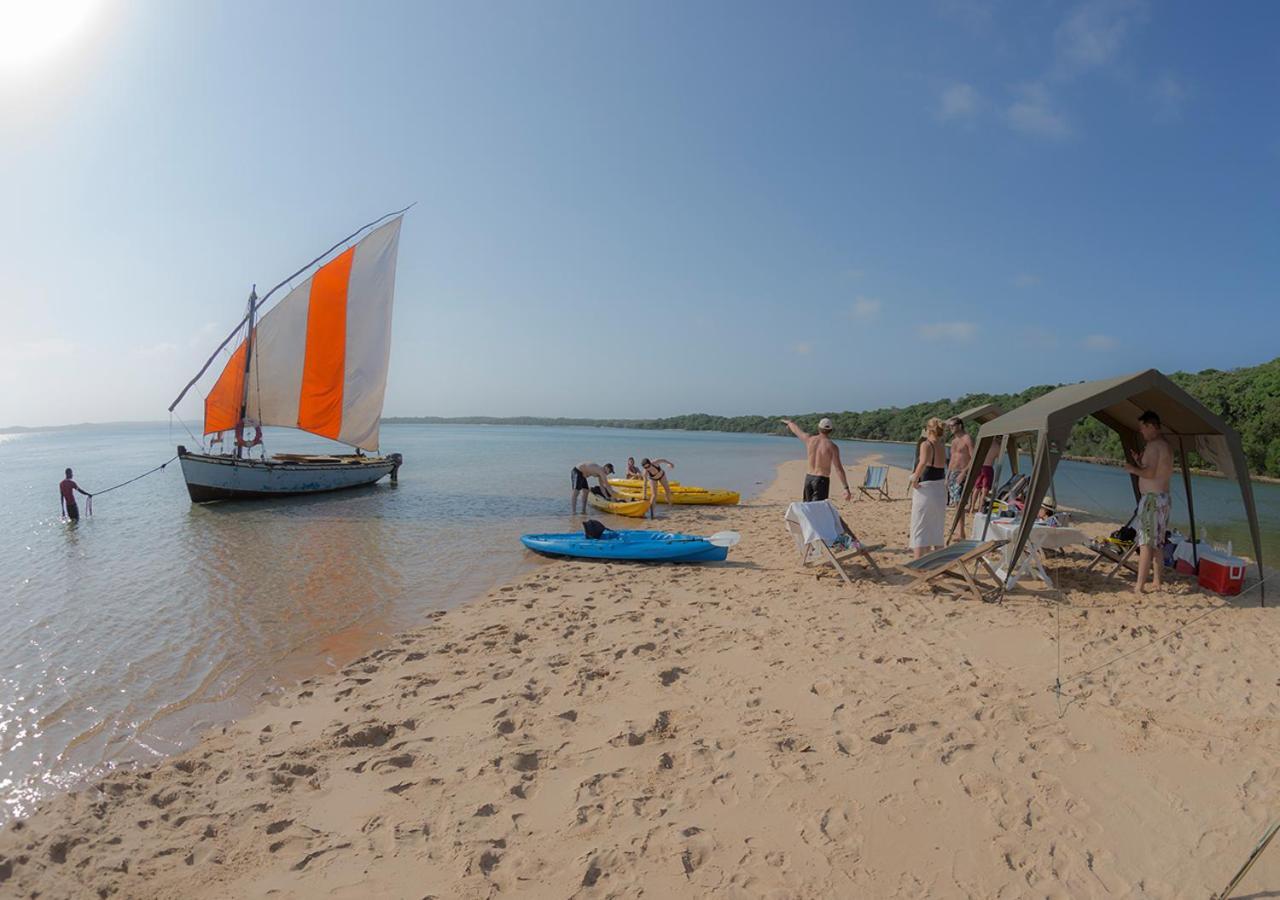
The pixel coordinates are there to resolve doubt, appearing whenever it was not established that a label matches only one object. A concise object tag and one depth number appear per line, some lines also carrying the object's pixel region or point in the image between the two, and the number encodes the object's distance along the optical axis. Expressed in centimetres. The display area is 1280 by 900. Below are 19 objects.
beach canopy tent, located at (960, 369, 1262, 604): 634
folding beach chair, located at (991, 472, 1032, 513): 1044
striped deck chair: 1696
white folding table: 695
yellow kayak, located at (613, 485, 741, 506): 1625
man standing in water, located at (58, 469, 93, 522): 1570
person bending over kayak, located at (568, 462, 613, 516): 1442
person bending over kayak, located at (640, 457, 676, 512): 1427
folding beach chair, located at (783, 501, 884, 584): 771
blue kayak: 904
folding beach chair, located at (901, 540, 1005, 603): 672
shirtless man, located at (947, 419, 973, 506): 1200
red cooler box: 676
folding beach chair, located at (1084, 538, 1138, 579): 757
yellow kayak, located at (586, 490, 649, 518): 1403
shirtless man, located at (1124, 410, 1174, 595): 674
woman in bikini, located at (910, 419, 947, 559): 775
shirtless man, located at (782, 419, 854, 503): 870
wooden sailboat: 2069
